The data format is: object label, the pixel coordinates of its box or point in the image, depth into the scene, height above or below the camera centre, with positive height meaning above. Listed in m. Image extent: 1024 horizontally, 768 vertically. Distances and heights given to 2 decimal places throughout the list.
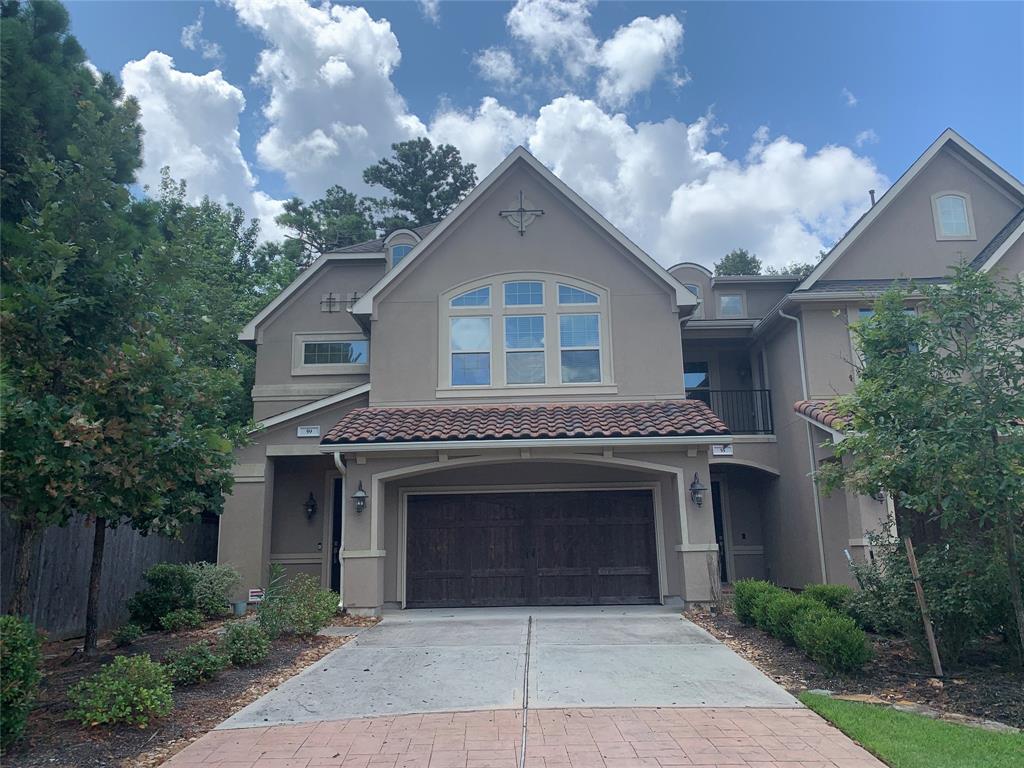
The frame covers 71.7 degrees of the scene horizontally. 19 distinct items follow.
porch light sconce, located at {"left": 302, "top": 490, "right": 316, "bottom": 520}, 15.41 +0.58
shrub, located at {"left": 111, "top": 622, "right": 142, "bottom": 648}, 9.32 -1.24
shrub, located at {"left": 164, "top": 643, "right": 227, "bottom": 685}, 7.03 -1.25
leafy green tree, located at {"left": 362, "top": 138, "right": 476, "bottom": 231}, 37.41 +18.62
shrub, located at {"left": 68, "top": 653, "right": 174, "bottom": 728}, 5.57 -1.23
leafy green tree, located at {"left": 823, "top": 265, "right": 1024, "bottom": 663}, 7.02 +1.14
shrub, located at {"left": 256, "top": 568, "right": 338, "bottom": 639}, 9.30 -0.98
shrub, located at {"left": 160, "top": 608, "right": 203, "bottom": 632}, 10.77 -1.23
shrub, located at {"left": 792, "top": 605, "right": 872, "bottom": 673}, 7.25 -1.22
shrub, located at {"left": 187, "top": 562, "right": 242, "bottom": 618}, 11.91 -0.84
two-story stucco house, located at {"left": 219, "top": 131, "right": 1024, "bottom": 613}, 12.34 +1.97
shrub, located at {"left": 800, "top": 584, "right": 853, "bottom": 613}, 9.19 -0.94
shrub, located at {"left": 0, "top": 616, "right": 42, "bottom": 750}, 4.89 -0.93
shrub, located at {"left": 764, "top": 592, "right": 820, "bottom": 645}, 8.46 -1.04
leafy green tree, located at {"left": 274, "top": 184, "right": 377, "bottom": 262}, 33.50 +14.55
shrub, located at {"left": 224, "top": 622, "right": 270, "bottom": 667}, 7.94 -1.21
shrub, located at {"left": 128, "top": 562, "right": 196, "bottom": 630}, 10.91 -0.87
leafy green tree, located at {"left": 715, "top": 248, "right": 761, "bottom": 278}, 39.25 +14.39
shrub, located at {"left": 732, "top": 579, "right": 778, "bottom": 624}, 9.83 -0.97
